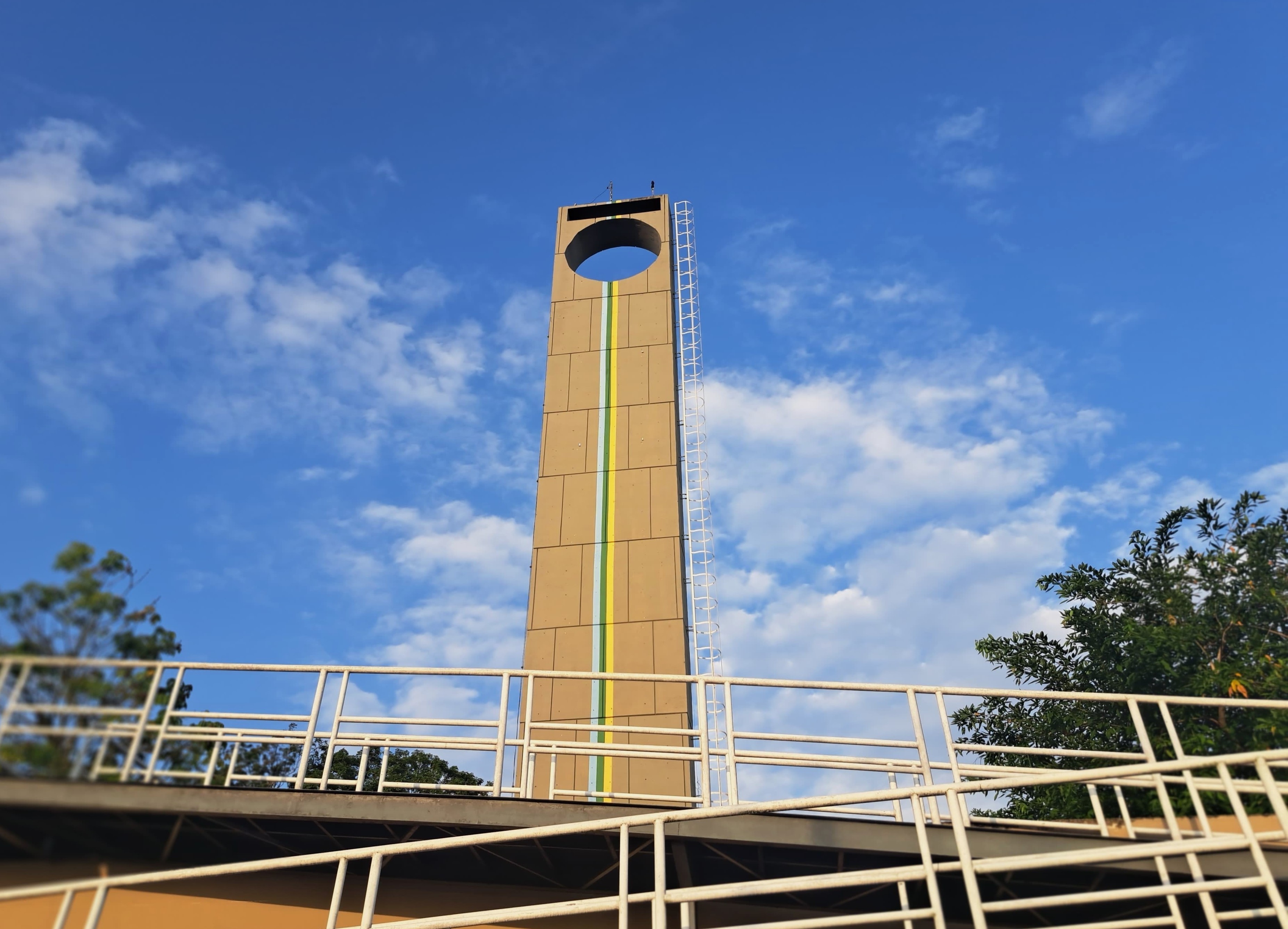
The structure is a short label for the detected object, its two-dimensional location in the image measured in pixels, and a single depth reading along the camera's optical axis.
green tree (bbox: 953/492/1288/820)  18.42
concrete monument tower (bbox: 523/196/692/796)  16.77
